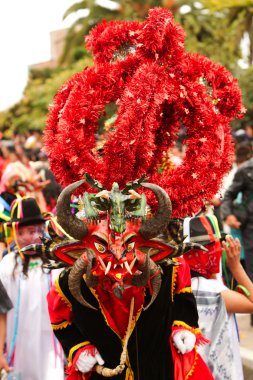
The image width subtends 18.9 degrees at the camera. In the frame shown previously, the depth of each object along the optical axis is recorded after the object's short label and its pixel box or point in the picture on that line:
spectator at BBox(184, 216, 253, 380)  5.15
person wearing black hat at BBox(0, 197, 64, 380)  6.29
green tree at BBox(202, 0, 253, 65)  22.81
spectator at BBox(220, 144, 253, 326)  8.63
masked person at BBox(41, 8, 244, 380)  4.23
